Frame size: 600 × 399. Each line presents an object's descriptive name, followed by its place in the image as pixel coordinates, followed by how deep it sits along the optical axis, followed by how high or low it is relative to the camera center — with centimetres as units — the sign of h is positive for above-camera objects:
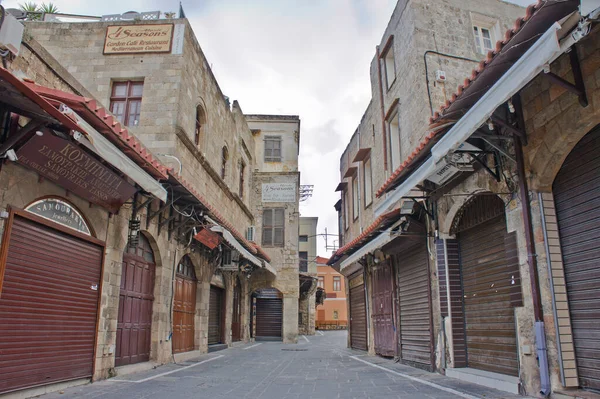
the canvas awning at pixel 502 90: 388 +217
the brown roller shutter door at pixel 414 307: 948 +0
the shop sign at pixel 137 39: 1279 +767
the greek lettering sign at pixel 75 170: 557 +193
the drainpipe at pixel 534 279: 530 +35
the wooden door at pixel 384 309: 1205 -6
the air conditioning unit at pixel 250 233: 2264 +372
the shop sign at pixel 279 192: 2411 +617
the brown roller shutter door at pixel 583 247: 505 +71
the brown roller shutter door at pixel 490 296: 679 +18
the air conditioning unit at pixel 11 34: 512 +319
